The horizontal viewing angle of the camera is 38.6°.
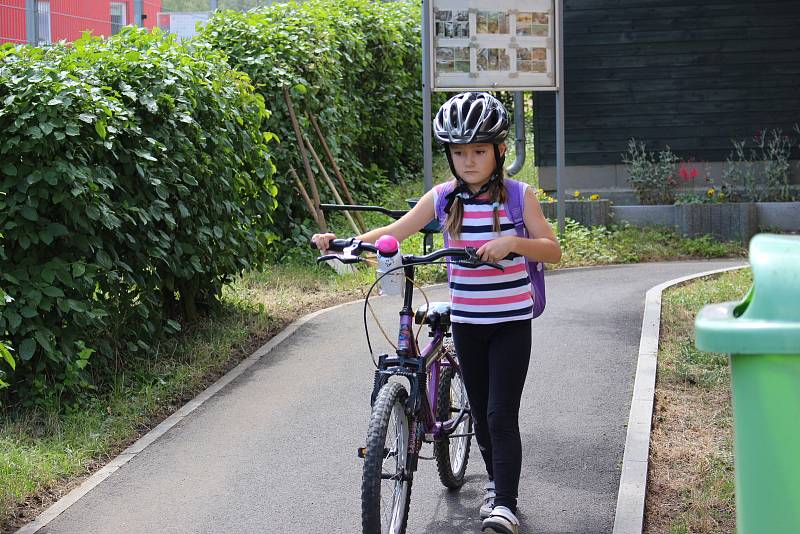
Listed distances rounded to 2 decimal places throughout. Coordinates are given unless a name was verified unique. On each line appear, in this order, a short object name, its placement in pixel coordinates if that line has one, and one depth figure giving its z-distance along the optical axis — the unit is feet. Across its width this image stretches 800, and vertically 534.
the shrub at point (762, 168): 48.49
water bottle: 13.74
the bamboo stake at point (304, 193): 40.40
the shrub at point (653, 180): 49.37
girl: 14.65
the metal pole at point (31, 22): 38.09
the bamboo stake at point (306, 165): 40.60
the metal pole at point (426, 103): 40.93
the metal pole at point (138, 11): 48.44
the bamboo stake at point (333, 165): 42.80
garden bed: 46.34
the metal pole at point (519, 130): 50.75
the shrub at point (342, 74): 40.40
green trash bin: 7.72
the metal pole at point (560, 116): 42.63
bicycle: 13.60
